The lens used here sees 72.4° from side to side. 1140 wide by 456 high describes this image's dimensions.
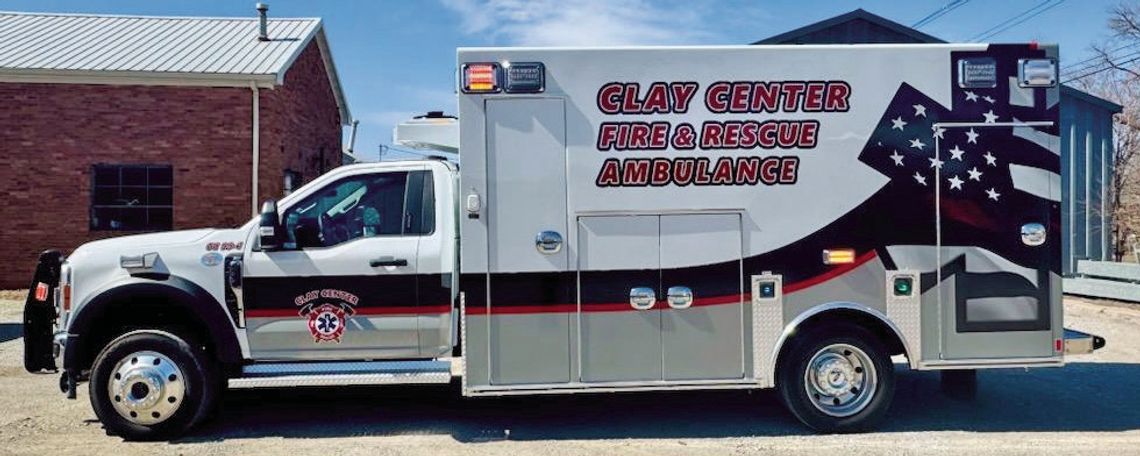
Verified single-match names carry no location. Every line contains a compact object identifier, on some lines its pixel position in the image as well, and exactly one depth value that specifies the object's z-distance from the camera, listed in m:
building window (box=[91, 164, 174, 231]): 14.39
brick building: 14.16
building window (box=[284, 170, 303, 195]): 16.05
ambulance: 5.32
